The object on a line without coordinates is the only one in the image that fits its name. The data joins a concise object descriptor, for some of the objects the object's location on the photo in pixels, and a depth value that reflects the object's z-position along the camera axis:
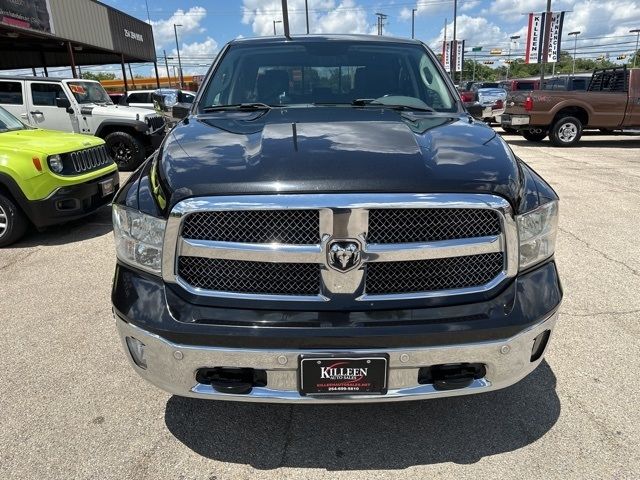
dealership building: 15.71
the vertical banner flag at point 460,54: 41.72
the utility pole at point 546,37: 23.89
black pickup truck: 1.82
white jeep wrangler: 9.63
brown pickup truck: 12.70
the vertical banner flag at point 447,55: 40.25
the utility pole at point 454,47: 37.62
